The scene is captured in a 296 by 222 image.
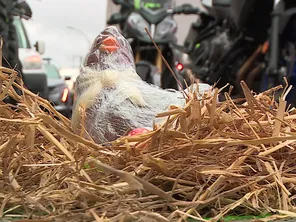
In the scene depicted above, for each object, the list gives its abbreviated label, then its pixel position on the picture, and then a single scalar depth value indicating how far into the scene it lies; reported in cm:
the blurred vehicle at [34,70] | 509
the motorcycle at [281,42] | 356
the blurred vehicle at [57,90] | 530
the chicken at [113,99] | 107
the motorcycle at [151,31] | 461
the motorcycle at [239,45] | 448
